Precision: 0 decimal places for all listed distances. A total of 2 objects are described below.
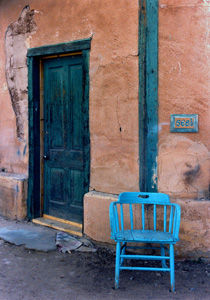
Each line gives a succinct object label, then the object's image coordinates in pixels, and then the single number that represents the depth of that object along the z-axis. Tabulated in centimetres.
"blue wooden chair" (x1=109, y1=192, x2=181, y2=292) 296
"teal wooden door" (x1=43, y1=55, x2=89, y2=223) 448
